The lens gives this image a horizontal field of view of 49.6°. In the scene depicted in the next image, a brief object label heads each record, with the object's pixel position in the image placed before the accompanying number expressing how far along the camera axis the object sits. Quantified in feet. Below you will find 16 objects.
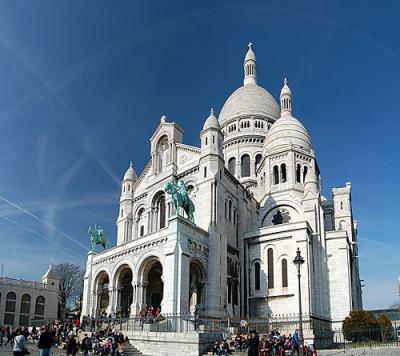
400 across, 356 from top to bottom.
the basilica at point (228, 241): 119.96
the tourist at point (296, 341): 74.13
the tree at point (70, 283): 259.53
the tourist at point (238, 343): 89.34
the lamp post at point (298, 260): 71.10
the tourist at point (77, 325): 113.09
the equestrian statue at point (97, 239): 150.10
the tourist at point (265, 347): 76.89
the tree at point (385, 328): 121.83
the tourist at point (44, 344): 48.62
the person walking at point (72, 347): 65.61
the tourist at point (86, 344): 72.69
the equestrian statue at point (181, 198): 116.26
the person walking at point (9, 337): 111.38
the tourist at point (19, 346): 44.09
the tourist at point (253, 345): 48.88
